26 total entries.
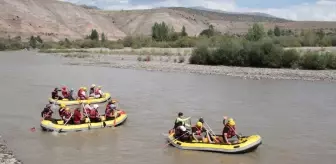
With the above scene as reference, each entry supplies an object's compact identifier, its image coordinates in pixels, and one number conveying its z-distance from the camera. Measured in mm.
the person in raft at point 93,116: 17219
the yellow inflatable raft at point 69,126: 16281
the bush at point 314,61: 35875
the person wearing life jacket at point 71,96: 22594
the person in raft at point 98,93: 23266
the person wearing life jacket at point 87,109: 17412
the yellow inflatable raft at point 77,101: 22136
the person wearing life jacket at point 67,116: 16859
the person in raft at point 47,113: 17273
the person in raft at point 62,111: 16891
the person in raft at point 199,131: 14438
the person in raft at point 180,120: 14922
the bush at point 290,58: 37781
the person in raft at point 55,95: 22694
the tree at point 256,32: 59688
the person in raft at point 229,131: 14023
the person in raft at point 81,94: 22405
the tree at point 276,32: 85812
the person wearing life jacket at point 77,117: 16766
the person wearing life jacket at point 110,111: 17697
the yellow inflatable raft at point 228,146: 13375
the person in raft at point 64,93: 22828
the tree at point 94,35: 106444
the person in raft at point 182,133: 14555
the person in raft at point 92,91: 23422
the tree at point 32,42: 98100
